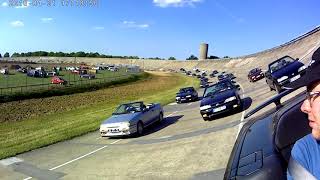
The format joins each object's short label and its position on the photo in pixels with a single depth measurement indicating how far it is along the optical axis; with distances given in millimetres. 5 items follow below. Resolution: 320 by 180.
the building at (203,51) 106126
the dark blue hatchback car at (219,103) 12564
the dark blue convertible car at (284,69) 12811
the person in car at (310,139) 1338
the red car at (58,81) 40331
